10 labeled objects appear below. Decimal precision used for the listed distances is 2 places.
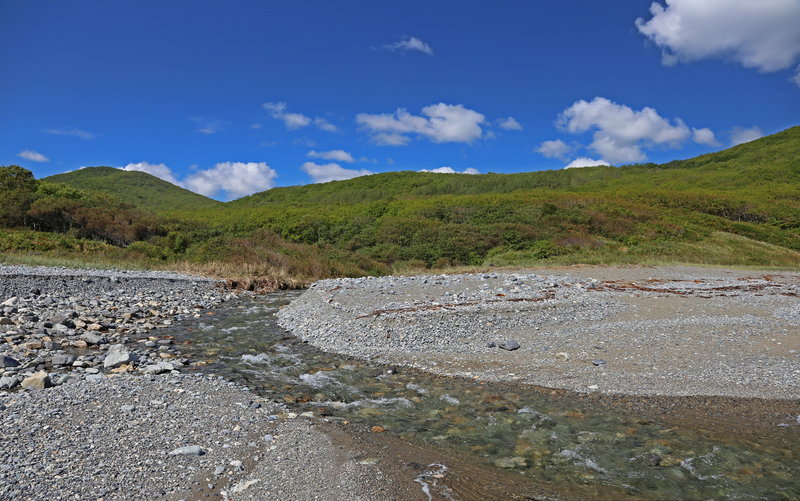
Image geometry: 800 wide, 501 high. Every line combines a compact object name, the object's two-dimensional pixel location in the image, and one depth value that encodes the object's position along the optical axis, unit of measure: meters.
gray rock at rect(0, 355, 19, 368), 7.61
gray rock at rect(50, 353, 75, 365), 8.07
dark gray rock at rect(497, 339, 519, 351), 9.09
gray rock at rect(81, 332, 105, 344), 9.77
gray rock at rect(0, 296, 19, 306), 12.43
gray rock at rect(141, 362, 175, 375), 7.61
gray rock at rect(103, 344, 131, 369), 7.95
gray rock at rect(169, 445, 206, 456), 4.68
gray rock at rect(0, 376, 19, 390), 6.43
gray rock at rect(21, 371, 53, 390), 6.45
